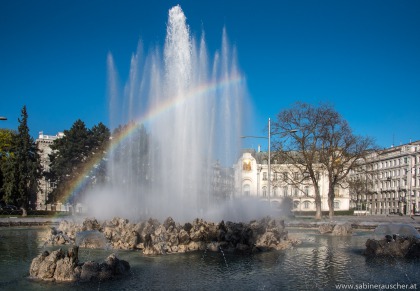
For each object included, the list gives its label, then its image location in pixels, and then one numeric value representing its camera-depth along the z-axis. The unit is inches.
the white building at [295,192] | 4574.3
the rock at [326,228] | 1262.1
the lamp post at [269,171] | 1393.9
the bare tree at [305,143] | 2028.8
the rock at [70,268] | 507.2
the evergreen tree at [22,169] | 2294.5
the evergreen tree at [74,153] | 2522.1
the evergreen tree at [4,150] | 2485.2
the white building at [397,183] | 4197.8
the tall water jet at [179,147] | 1122.0
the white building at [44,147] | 3856.5
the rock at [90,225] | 930.1
